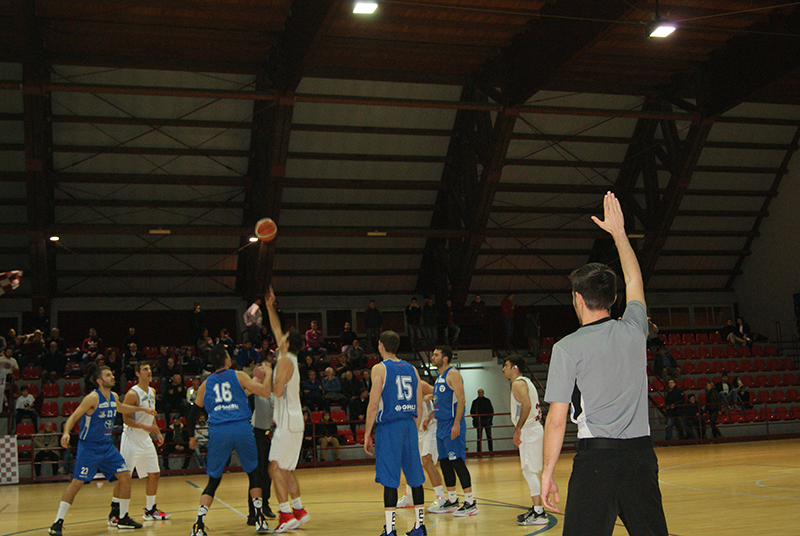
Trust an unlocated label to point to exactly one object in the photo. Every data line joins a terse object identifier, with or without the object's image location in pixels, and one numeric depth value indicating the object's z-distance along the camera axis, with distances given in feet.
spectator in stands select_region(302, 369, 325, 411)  61.57
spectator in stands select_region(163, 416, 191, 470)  55.72
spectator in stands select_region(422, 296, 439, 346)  78.12
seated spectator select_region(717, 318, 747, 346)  87.00
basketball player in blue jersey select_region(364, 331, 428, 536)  22.98
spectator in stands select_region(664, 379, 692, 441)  65.72
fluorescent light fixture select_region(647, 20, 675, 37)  47.80
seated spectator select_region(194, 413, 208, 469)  56.39
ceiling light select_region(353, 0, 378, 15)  44.50
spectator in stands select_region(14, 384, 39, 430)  57.21
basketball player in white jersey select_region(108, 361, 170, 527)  31.07
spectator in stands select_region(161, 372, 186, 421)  57.67
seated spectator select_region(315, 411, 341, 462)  59.26
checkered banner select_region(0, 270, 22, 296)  48.61
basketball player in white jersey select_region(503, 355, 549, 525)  29.14
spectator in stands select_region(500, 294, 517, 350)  81.51
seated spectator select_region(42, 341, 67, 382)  64.90
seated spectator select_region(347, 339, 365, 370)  71.72
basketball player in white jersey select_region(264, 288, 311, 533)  27.17
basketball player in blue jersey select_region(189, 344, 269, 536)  25.96
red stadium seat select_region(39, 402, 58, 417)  60.64
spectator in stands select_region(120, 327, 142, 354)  71.89
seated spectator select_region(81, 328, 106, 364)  66.74
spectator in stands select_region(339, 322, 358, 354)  75.51
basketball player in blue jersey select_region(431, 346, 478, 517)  30.07
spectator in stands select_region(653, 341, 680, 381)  73.87
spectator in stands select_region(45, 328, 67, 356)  67.46
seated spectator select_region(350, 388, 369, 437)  62.03
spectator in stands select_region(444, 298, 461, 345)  77.82
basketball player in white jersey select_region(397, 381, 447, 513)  31.58
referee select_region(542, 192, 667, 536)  11.47
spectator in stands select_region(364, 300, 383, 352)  78.38
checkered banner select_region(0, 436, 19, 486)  51.75
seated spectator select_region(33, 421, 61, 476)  53.71
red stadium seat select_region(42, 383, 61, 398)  63.10
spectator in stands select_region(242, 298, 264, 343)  55.26
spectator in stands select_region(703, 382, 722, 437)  66.95
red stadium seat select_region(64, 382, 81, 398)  63.72
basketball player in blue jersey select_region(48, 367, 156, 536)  29.25
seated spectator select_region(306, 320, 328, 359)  72.28
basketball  49.85
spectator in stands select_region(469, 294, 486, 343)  82.07
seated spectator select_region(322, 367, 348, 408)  62.90
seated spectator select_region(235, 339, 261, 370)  65.51
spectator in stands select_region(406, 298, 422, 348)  79.22
